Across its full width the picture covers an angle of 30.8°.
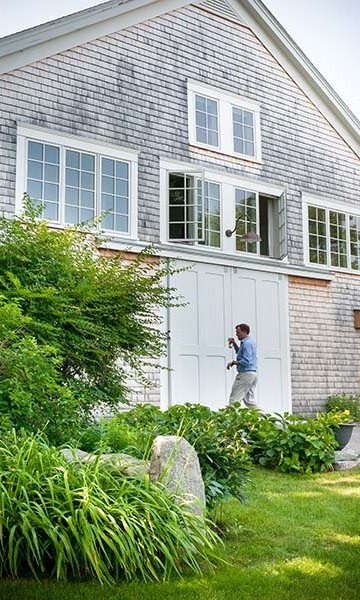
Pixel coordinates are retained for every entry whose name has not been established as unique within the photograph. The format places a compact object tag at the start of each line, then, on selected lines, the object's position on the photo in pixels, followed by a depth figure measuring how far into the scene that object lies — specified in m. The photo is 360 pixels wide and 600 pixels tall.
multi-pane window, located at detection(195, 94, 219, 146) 11.58
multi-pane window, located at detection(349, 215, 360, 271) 13.85
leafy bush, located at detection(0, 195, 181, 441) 5.55
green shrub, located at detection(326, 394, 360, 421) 12.61
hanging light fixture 11.27
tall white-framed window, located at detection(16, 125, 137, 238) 9.42
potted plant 7.90
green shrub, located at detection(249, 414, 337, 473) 7.08
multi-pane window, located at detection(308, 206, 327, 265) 13.07
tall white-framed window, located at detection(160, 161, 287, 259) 10.91
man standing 9.50
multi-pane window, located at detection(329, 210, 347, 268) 13.48
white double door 10.71
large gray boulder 3.75
